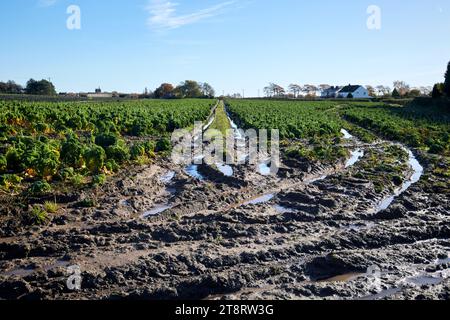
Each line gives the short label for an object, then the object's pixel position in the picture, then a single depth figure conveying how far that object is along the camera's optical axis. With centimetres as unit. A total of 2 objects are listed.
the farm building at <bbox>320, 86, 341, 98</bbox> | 11988
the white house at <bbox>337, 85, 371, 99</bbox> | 11072
